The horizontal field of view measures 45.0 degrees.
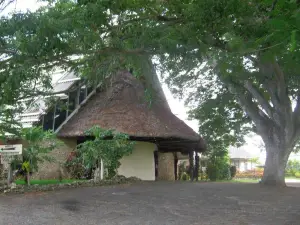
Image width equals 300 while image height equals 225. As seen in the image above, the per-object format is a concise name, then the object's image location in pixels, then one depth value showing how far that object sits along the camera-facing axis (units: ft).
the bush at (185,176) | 71.83
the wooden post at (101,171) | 40.57
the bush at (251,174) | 97.73
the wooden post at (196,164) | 56.29
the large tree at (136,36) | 20.36
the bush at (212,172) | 67.21
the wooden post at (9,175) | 32.45
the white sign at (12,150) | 31.86
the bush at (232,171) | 76.10
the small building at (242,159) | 127.44
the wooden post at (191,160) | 56.27
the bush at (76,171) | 49.49
